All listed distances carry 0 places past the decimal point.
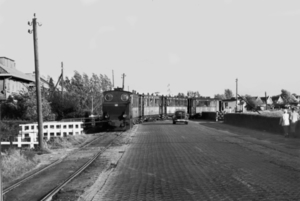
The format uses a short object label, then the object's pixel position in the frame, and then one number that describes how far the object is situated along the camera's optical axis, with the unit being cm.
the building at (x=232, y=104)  7534
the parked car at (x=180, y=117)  4328
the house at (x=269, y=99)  16050
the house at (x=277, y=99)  15323
